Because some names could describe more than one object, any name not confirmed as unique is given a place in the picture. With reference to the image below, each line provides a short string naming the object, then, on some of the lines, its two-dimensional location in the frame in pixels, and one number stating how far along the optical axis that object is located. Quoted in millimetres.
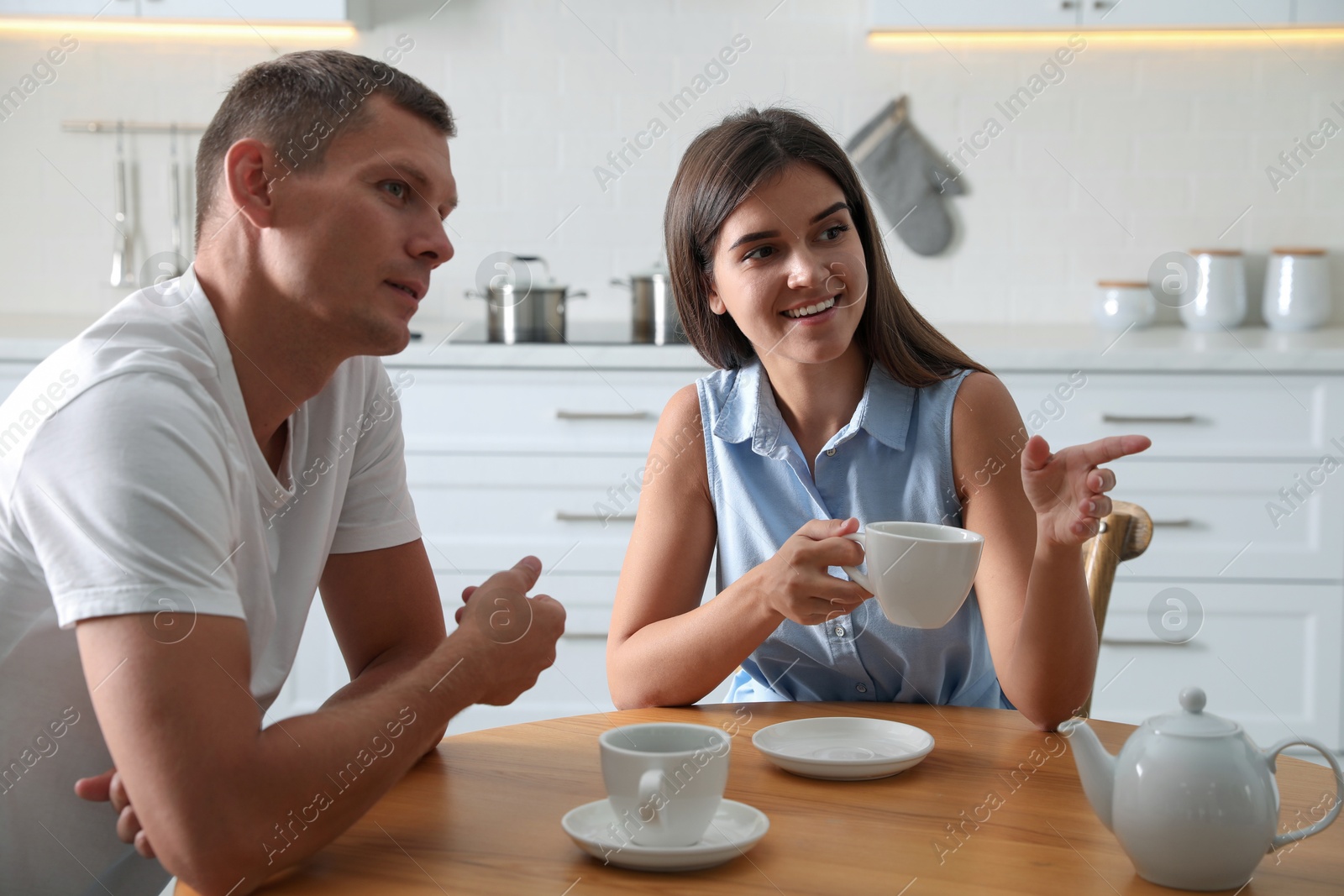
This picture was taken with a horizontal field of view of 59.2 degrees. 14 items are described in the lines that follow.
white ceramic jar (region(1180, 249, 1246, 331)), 3074
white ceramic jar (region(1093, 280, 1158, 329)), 3088
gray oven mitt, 3213
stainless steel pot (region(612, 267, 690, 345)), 2814
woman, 1359
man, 809
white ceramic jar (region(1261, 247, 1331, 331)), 3020
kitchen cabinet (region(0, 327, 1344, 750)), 2590
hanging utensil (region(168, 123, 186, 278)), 3301
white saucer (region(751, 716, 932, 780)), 958
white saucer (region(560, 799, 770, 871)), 780
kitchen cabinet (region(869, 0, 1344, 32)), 2953
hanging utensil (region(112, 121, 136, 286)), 3316
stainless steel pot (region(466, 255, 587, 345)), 2754
